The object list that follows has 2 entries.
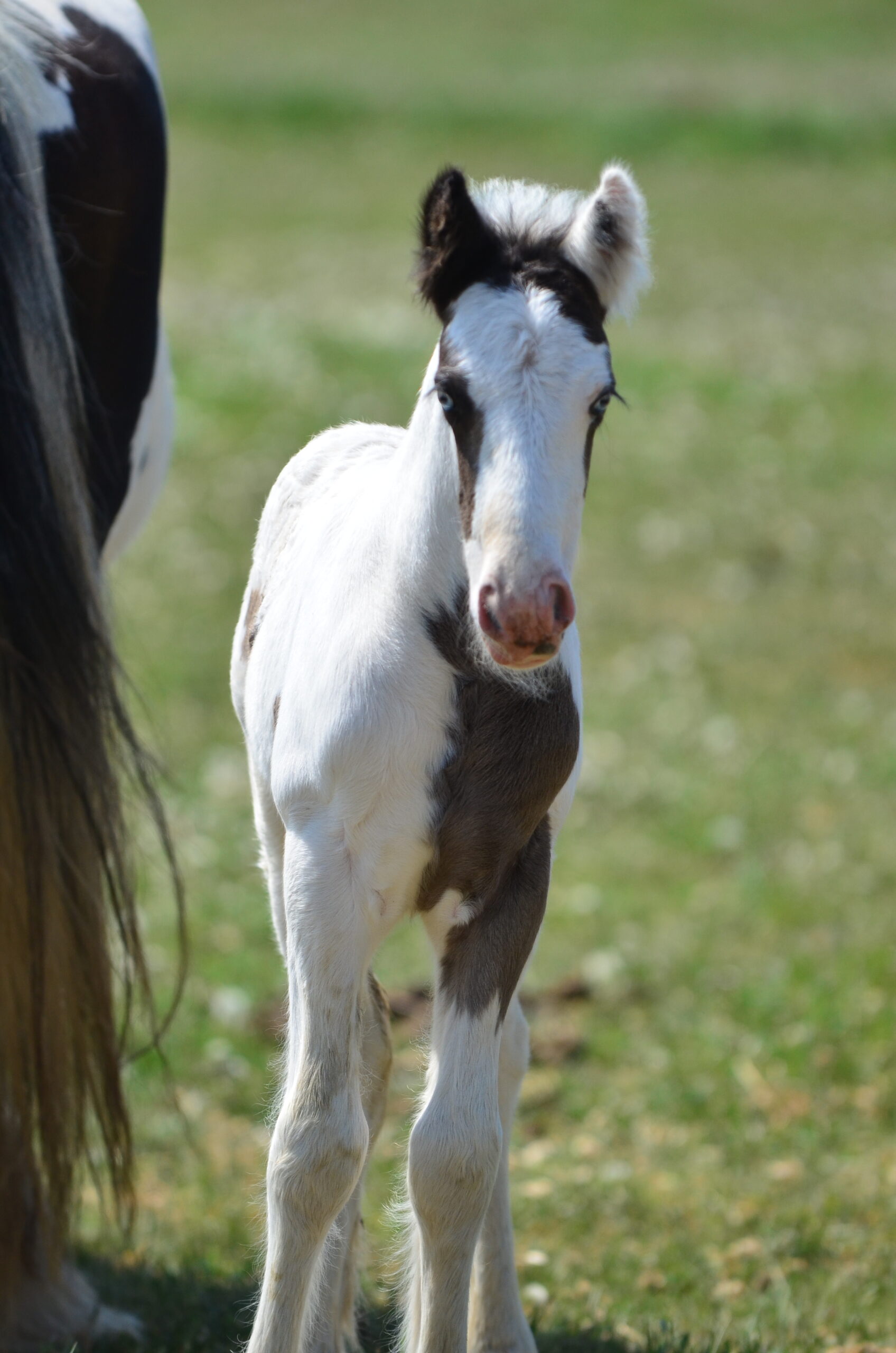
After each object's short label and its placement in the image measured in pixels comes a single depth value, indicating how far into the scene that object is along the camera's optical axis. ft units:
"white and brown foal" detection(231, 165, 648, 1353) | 21.13
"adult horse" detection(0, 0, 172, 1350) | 23.01
